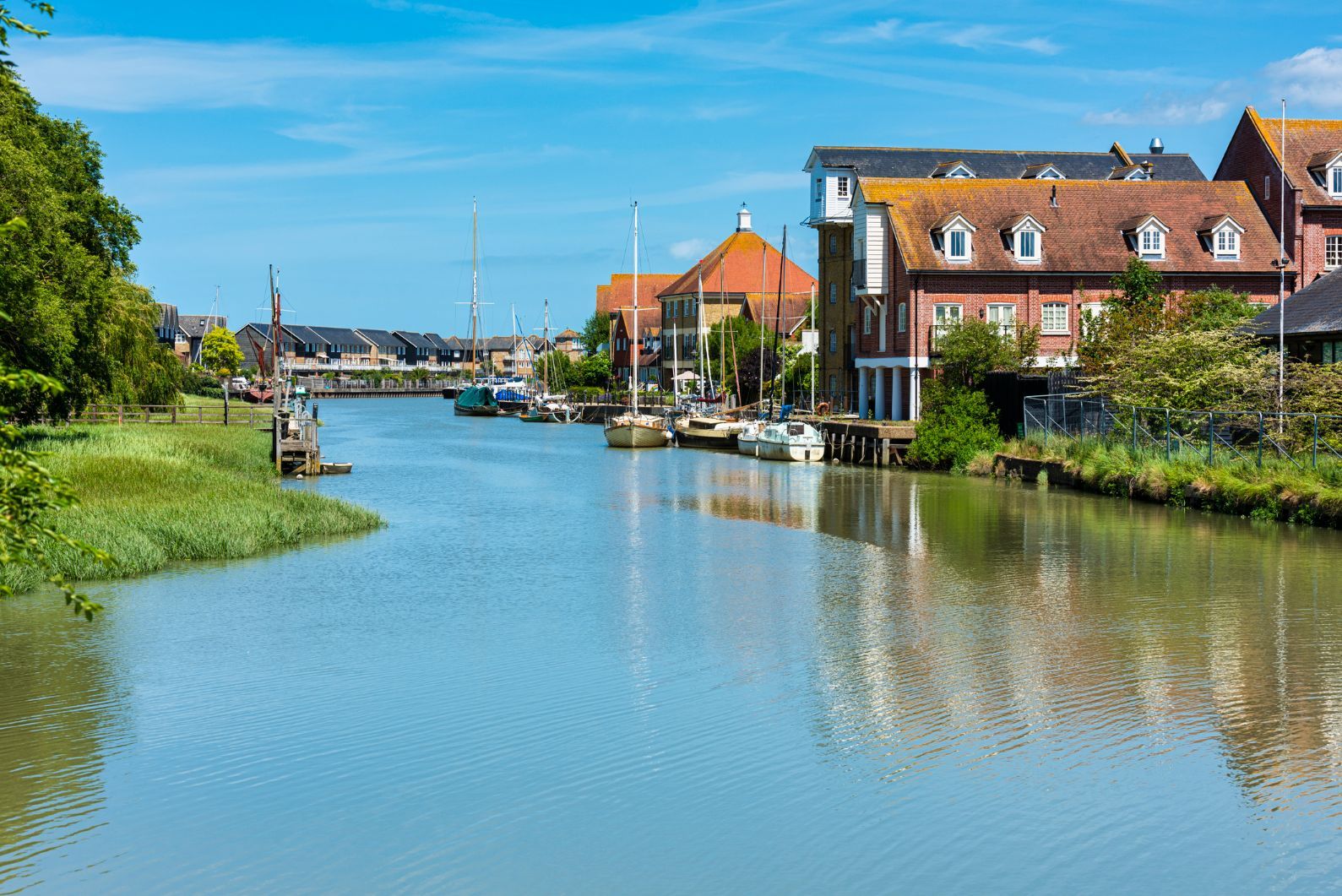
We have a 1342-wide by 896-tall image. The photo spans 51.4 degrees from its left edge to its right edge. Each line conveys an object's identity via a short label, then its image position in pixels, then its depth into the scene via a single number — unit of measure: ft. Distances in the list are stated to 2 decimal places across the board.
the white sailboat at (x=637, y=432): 253.03
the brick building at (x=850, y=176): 237.45
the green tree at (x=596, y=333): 499.51
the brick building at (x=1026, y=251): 203.31
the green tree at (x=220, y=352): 562.21
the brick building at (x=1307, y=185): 204.85
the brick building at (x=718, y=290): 396.37
